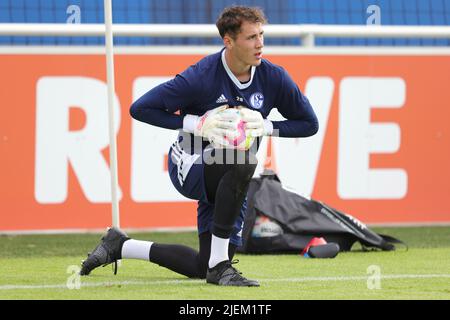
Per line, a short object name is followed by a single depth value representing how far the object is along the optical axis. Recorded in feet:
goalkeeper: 40.14
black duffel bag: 56.73
